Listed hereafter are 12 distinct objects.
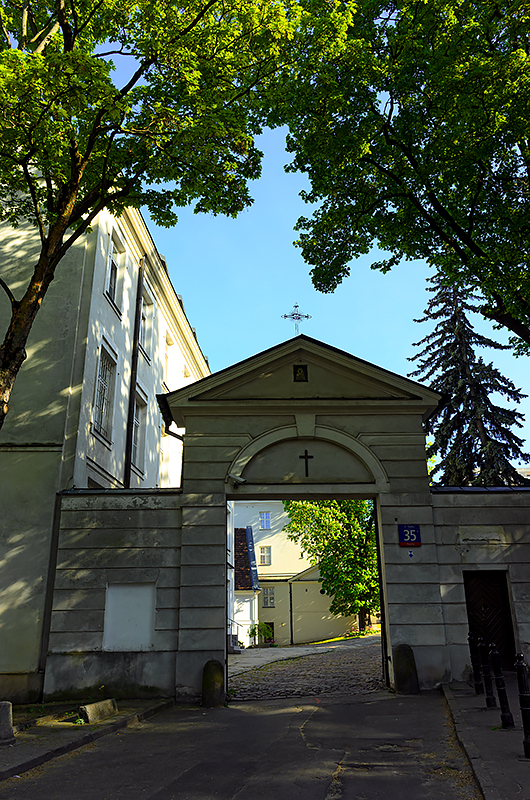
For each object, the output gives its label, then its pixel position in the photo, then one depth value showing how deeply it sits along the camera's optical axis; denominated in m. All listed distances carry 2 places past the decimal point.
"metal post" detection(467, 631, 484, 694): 10.90
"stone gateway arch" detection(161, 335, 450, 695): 13.12
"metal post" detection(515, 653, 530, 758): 6.32
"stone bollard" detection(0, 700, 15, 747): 7.94
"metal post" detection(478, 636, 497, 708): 9.39
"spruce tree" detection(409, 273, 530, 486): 24.00
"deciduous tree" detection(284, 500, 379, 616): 34.12
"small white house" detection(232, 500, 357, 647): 45.52
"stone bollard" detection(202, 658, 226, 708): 12.08
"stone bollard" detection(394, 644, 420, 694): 12.32
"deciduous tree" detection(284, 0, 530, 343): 12.80
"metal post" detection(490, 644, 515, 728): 7.85
